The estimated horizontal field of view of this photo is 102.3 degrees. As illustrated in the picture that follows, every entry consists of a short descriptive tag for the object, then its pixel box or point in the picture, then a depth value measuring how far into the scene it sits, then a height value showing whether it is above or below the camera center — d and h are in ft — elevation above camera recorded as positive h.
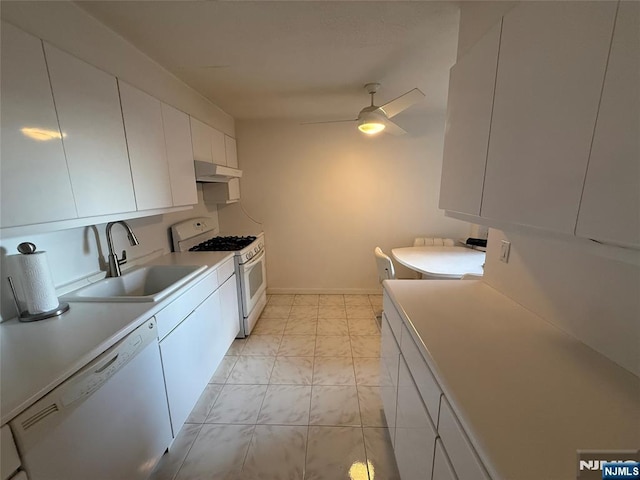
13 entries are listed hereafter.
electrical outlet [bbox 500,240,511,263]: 4.61 -1.07
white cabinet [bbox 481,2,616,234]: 2.18 +0.82
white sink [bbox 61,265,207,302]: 4.60 -1.95
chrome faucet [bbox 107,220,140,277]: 5.77 -1.35
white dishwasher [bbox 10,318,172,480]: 2.67 -2.81
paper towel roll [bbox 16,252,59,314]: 3.78 -1.30
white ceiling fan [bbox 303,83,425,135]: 6.91 +2.21
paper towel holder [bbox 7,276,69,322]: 3.91 -1.80
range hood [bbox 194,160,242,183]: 7.91 +0.70
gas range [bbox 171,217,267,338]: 8.53 -2.07
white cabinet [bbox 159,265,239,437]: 4.99 -3.54
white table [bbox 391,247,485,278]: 7.62 -2.31
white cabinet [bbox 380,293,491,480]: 2.41 -2.73
